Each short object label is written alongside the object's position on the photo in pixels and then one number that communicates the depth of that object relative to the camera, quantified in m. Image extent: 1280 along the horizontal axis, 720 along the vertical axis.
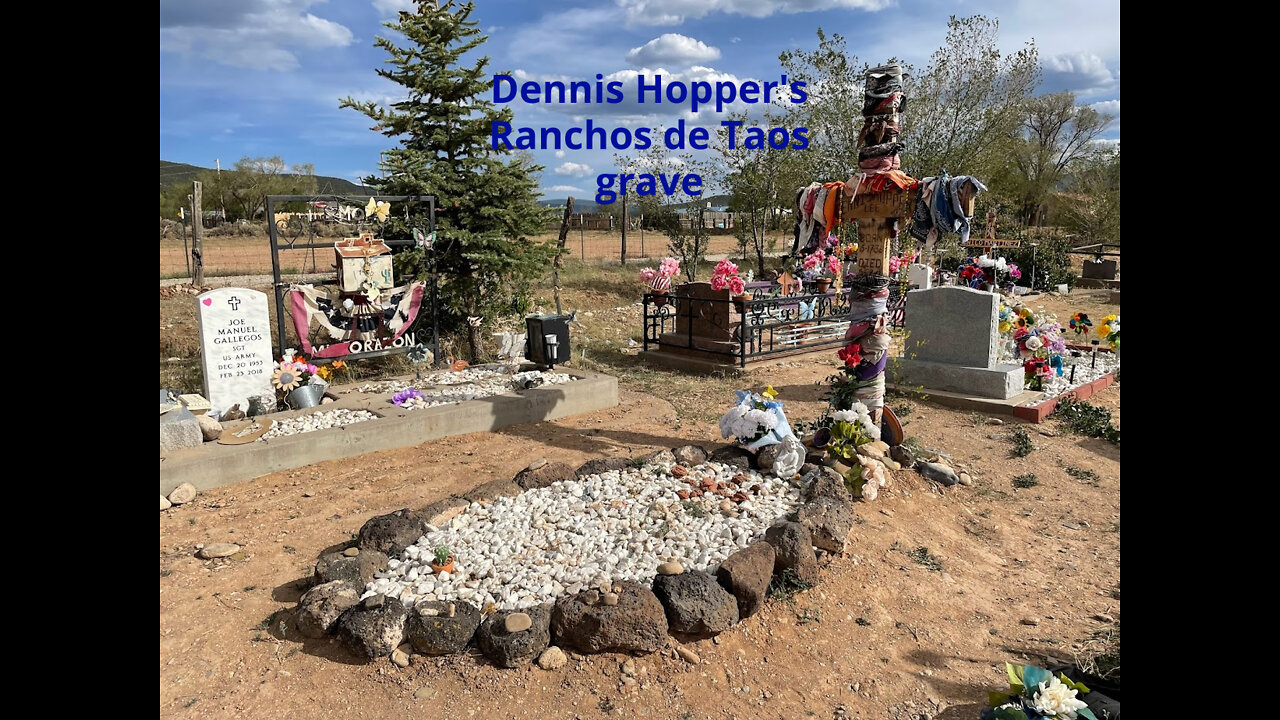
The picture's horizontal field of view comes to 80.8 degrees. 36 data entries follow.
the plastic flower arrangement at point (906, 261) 15.00
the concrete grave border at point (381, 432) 6.39
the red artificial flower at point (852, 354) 6.66
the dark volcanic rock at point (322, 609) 3.95
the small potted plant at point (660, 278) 13.09
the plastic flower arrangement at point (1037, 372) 9.38
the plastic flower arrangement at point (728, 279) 11.74
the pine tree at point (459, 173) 11.09
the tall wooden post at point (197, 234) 15.96
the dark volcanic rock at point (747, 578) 4.16
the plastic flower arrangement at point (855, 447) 5.87
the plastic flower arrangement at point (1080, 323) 11.45
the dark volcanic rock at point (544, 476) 5.65
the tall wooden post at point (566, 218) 22.54
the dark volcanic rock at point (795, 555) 4.54
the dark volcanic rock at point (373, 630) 3.76
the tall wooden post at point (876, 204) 6.50
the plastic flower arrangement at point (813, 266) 17.02
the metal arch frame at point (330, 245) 8.92
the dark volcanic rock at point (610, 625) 3.77
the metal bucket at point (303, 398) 8.13
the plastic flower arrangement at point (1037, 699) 2.83
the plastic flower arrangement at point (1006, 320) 9.98
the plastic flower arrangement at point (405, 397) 8.16
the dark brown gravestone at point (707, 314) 11.84
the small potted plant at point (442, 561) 4.39
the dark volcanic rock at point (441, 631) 3.74
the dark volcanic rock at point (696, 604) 3.93
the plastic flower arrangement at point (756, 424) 6.18
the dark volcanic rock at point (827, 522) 4.82
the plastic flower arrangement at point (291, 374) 8.29
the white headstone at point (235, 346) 7.87
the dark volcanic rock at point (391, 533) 4.68
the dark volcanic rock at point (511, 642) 3.69
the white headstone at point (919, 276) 16.03
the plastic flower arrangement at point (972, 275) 15.81
